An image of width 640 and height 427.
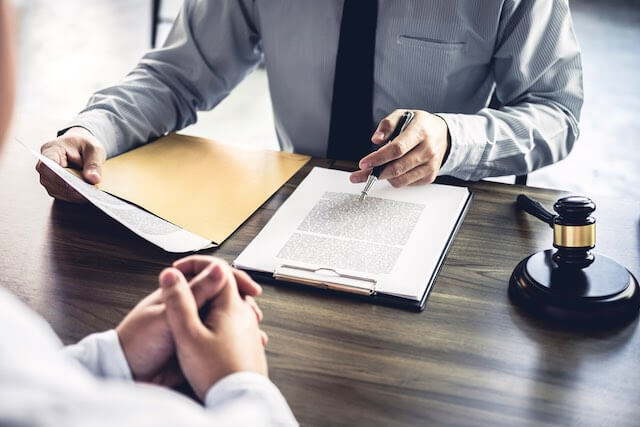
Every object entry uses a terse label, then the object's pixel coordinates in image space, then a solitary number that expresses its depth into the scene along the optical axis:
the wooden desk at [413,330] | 0.76
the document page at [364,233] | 0.98
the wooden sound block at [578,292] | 0.89
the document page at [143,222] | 1.06
